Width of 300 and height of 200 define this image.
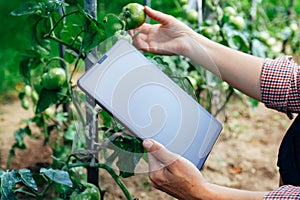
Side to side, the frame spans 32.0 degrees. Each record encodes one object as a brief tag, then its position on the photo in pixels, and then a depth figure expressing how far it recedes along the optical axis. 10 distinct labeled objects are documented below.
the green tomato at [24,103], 2.00
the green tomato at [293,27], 2.67
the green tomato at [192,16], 2.07
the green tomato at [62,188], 1.42
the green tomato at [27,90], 1.92
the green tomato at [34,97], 1.99
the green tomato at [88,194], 1.38
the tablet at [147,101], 1.25
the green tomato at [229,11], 2.14
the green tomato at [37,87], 1.79
